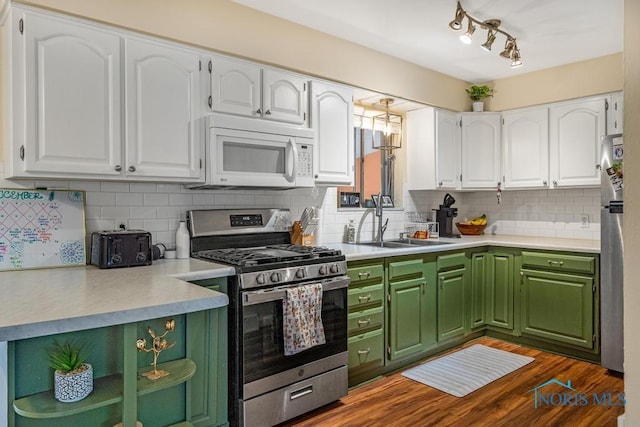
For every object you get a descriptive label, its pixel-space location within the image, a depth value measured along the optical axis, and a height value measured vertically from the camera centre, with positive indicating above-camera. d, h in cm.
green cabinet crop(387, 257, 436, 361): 331 -76
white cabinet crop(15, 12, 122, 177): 212 +56
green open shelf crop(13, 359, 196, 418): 158 -72
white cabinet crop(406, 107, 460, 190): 434 +61
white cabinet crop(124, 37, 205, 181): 243 +57
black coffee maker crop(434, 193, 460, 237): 455 -6
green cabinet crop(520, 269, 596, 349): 352 -81
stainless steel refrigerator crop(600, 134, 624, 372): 325 -32
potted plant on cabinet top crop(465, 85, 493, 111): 457 +121
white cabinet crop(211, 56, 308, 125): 275 +79
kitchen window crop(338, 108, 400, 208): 415 +41
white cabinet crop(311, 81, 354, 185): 326 +60
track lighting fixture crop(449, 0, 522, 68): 277 +122
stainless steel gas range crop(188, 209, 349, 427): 239 -63
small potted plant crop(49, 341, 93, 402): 165 -62
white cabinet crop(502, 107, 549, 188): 419 +61
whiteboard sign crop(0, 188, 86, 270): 233 -10
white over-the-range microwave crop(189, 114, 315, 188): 268 +37
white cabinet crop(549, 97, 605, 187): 385 +62
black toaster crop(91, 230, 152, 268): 238 -21
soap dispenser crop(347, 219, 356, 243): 388 -20
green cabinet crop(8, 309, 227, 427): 165 -71
